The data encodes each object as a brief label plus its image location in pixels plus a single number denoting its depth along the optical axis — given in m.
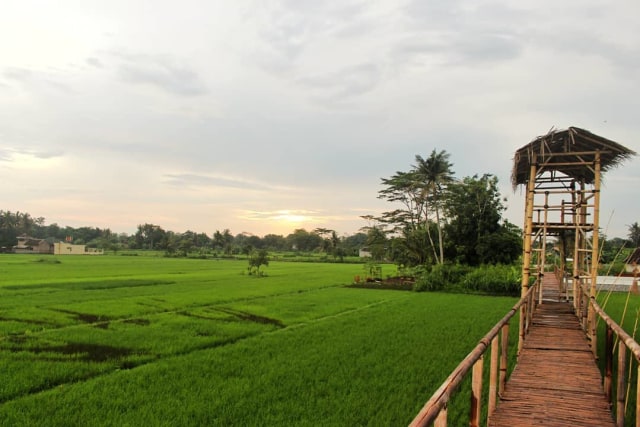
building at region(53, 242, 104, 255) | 81.69
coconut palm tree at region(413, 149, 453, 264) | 32.41
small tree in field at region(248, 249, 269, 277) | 35.06
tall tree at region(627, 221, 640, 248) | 57.22
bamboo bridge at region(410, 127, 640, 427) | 4.34
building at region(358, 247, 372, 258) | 84.38
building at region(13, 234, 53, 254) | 81.38
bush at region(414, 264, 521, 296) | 23.77
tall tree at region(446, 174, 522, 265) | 28.36
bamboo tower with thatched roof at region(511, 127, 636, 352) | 9.30
